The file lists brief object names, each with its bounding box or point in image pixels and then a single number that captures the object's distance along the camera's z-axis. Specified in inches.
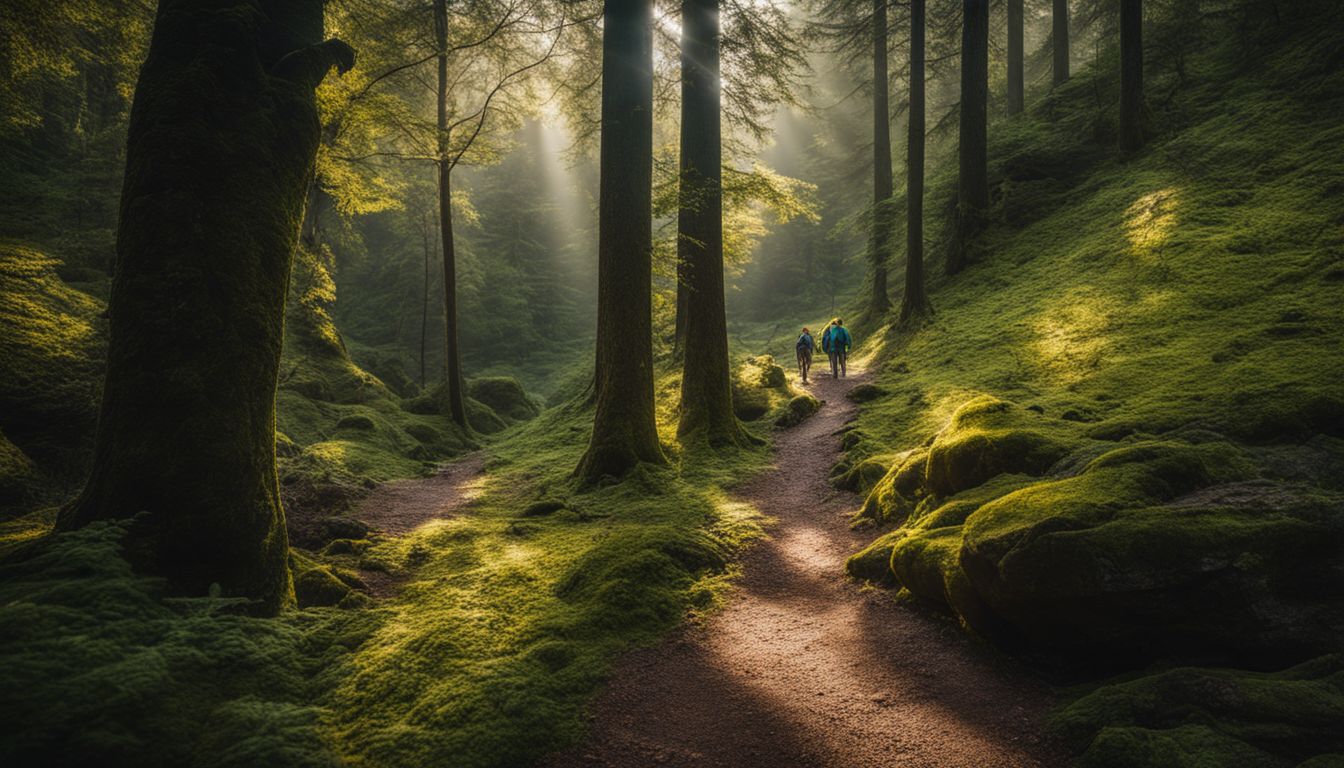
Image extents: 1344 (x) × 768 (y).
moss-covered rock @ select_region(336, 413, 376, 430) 534.6
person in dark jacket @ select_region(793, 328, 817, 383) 638.5
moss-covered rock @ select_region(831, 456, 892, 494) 308.0
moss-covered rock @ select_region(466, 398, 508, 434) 765.9
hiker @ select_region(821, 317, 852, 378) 608.4
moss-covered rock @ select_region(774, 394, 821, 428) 480.7
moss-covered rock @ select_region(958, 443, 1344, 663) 124.6
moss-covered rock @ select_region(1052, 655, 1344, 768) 99.2
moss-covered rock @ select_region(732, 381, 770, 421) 514.9
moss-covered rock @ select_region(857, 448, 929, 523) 255.0
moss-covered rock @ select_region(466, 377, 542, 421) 911.7
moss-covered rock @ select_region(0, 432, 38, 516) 247.1
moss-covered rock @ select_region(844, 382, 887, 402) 478.6
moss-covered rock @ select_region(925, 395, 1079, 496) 220.7
